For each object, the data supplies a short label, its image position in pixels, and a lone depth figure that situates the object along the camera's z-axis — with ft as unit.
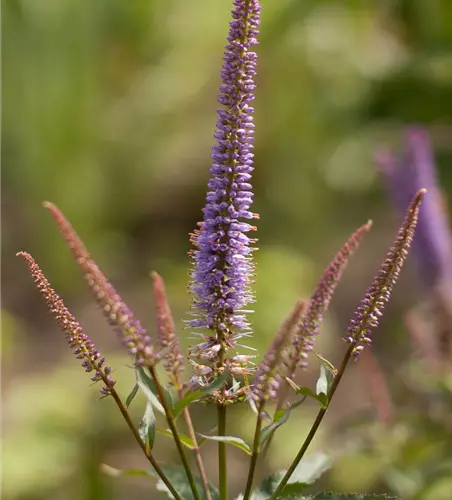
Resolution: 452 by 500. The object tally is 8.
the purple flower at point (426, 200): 4.08
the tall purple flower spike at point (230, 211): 2.79
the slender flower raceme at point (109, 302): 2.66
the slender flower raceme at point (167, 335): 2.71
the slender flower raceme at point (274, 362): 2.66
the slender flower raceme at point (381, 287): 2.74
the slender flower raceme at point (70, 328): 2.77
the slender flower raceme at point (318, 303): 2.74
